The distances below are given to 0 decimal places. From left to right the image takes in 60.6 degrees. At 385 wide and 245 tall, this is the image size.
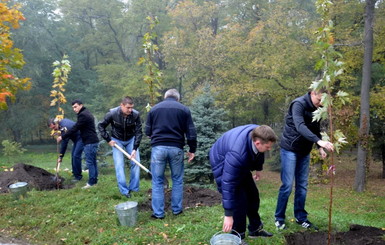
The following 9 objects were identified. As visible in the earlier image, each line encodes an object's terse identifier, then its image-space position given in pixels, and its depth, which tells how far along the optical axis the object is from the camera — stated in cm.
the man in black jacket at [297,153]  422
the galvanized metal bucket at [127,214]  464
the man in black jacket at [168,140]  490
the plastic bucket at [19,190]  630
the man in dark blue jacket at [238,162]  325
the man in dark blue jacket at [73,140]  771
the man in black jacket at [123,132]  602
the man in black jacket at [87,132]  708
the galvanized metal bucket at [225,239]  339
